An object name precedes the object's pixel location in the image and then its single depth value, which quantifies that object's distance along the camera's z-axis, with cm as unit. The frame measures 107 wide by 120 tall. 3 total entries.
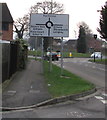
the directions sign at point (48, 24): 1402
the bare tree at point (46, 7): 4273
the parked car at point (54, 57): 3523
